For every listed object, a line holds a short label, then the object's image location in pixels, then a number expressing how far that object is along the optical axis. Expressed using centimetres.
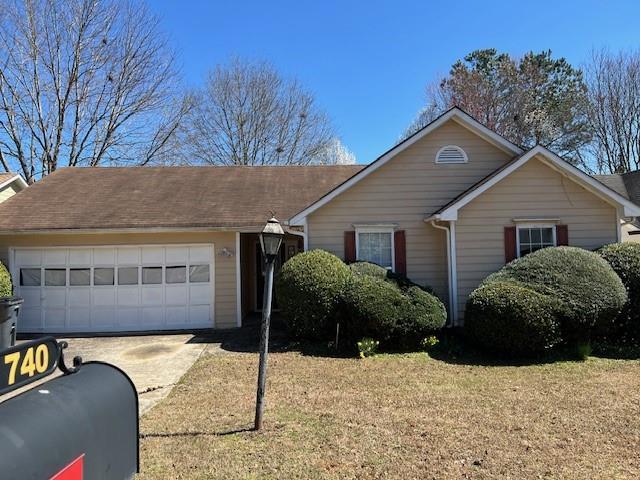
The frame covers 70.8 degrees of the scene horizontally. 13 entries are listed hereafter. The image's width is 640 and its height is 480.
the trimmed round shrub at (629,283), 892
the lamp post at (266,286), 520
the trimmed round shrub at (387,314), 889
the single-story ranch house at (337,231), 1062
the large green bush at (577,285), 826
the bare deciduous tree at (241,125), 2692
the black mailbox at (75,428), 216
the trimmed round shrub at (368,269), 1009
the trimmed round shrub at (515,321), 796
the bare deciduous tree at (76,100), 2217
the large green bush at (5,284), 1086
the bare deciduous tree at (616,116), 2511
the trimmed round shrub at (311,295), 934
